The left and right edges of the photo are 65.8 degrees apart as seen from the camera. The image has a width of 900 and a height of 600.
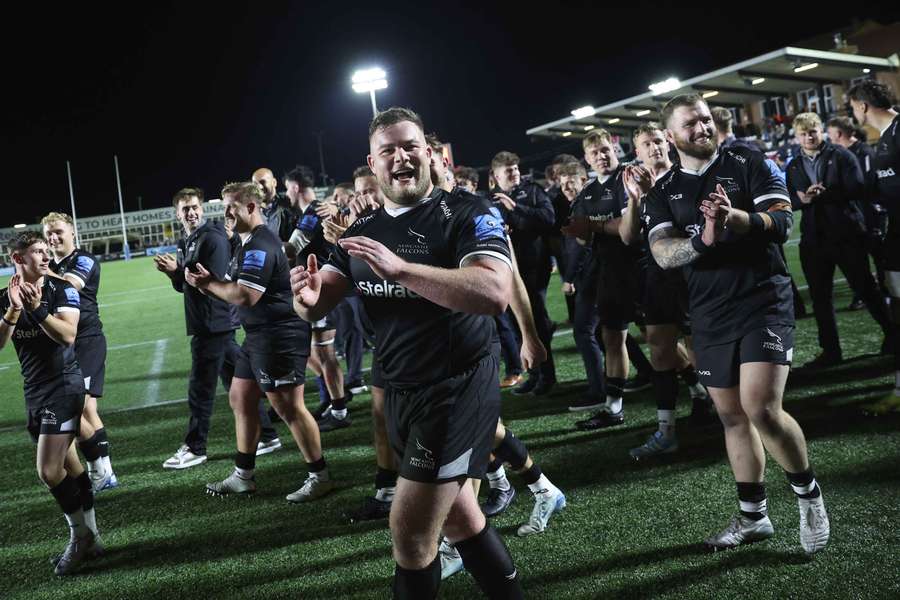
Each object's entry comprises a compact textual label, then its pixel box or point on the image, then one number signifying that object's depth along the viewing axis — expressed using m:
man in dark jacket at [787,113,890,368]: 6.61
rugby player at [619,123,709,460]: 5.05
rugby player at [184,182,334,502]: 5.01
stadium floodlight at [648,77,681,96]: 25.72
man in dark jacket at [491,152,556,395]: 7.11
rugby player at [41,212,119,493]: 5.77
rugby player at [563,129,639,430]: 5.75
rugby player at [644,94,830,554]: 3.30
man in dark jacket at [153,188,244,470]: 6.02
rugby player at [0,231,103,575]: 4.27
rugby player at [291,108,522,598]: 2.53
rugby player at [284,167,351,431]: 6.51
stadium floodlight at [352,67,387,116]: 21.61
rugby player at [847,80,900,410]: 5.16
